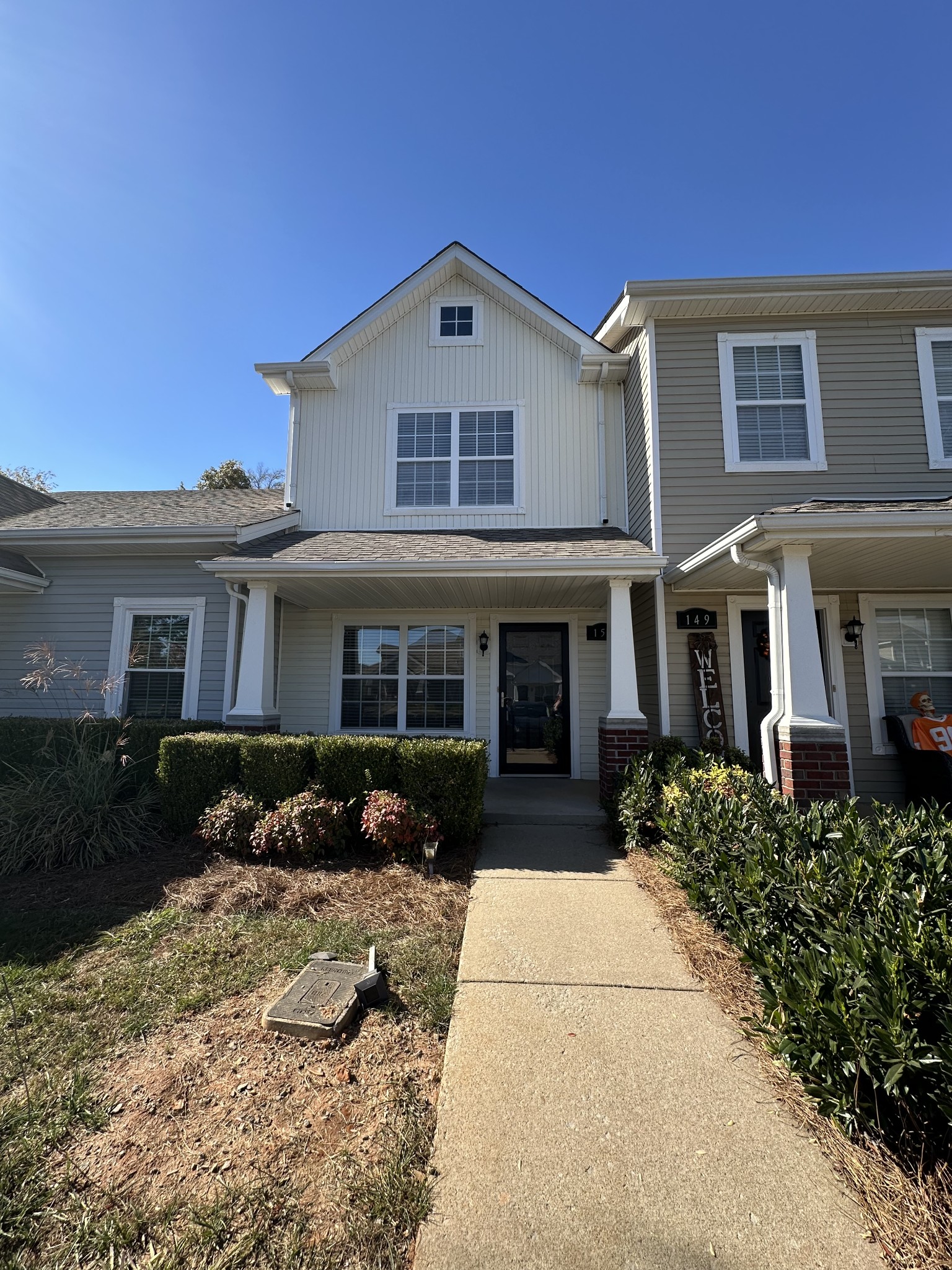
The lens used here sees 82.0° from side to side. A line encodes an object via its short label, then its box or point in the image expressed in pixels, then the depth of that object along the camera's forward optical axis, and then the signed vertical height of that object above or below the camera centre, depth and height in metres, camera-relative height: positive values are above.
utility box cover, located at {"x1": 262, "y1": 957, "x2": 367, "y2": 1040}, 2.52 -1.46
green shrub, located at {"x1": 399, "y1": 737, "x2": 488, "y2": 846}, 4.96 -0.70
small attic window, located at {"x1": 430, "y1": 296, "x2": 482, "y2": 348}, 8.50 +5.95
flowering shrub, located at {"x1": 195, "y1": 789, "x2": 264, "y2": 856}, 4.92 -1.10
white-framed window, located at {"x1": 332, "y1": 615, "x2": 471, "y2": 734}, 8.22 +0.43
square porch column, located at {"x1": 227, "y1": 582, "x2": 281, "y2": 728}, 6.53 +0.45
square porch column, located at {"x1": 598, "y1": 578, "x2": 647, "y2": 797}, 5.96 -0.01
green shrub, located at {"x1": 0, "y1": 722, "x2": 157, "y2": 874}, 4.74 -1.04
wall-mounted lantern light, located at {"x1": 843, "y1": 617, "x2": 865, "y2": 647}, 6.73 +0.91
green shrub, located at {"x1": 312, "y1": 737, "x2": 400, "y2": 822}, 5.11 -0.60
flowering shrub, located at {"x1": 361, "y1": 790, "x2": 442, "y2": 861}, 4.70 -1.05
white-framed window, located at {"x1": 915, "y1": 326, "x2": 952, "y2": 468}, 6.73 +3.95
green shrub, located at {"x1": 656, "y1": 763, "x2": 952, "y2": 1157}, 1.91 -1.03
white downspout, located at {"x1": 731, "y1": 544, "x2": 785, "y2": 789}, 4.88 +0.44
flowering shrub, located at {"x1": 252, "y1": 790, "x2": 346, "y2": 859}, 4.70 -1.10
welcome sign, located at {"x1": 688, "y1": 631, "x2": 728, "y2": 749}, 6.52 +0.22
